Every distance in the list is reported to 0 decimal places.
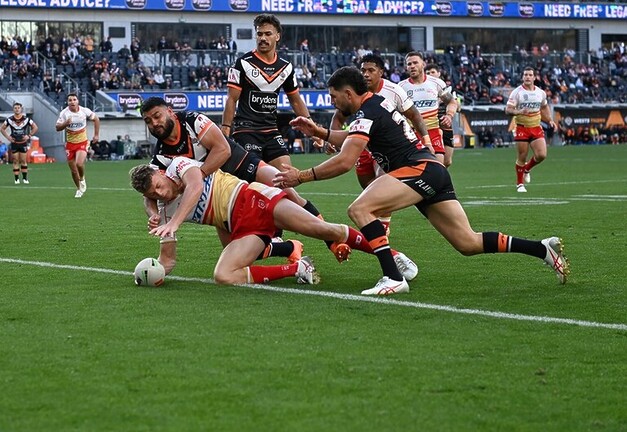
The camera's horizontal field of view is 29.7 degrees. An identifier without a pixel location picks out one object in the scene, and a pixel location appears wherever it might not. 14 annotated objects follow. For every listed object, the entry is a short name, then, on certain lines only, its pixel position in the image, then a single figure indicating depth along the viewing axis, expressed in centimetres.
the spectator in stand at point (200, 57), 6000
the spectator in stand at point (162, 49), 5941
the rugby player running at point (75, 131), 2411
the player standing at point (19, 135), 3073
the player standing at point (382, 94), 1088
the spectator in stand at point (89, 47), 5816
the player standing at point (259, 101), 1230
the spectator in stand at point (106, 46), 5903
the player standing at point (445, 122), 1878
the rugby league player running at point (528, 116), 2297
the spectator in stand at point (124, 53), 5844
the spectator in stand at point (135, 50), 5878
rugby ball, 925
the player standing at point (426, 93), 1755
